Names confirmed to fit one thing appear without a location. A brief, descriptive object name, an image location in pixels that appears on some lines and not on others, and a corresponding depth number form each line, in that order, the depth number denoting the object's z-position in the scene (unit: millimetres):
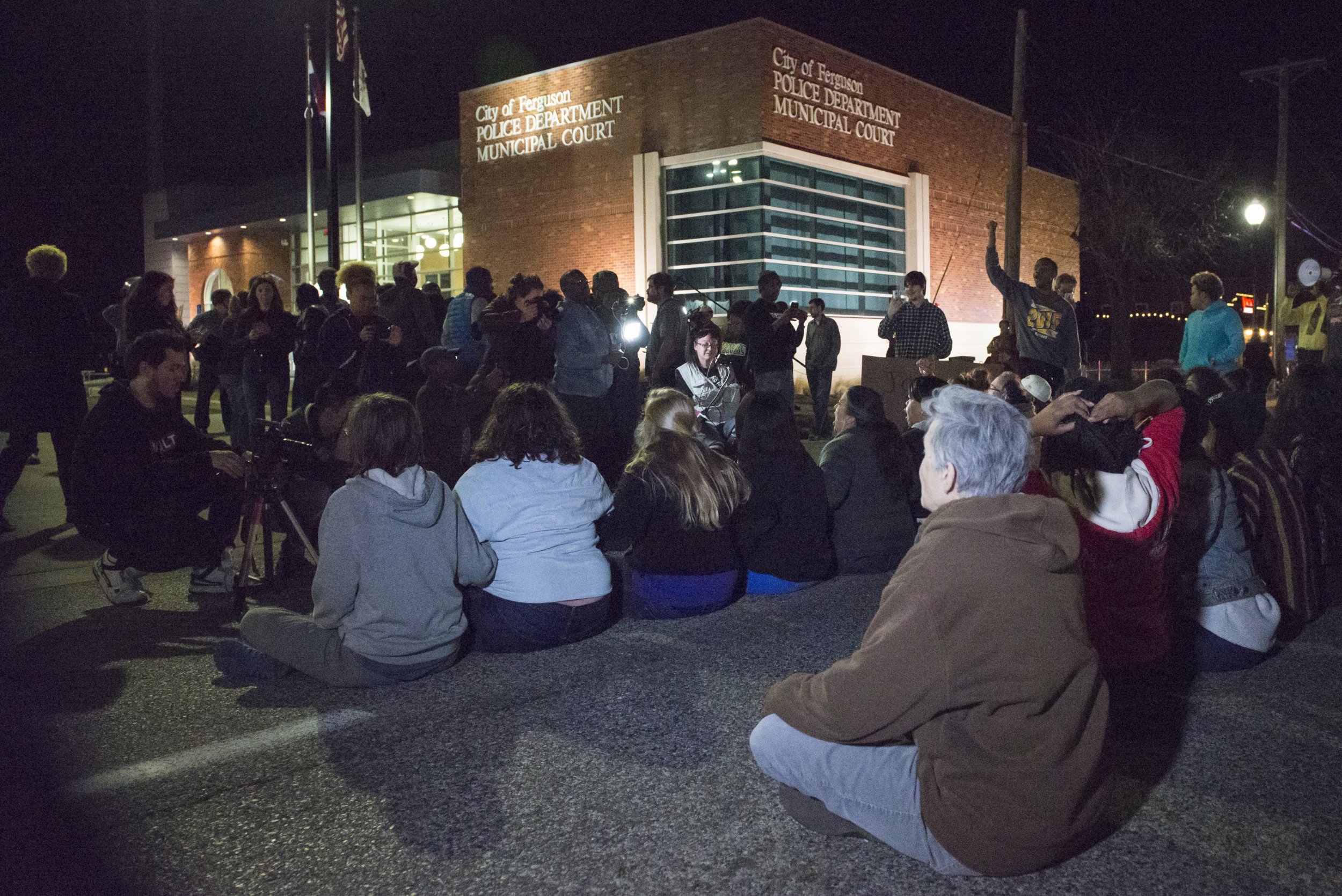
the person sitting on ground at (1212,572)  4246
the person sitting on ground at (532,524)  4648
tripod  5340
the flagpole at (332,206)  15242
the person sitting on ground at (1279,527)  4688
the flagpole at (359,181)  24375
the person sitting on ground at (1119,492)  3643
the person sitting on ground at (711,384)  8188
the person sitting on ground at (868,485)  6105
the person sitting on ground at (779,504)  5754
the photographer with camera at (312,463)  5859
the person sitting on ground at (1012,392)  6188
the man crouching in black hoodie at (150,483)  5355
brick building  20547
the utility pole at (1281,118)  24578
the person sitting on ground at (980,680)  2346
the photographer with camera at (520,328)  7926
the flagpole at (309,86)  20531
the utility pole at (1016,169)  17219
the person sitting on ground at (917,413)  6574
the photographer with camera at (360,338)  8203
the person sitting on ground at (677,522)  5105
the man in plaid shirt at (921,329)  10461
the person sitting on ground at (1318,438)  5656
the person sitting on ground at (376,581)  4105
